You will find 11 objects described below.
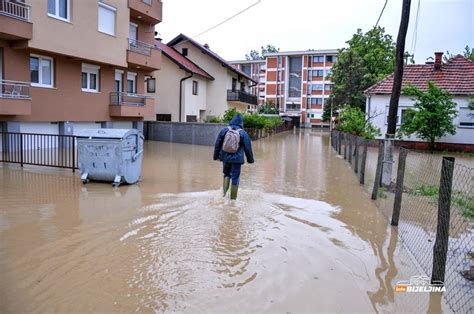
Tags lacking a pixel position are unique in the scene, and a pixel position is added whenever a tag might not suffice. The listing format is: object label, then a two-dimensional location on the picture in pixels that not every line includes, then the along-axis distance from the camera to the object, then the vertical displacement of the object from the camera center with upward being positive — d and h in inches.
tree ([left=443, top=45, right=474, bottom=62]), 2395.4 +435.0
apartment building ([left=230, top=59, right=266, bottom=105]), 3479.3 +403.4
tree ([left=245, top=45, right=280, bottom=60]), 4315.9 +689.0
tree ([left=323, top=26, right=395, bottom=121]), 1641.2 +220.1
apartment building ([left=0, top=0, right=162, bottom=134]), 621.6 +85.3
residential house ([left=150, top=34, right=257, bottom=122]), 1326.3 +105.6
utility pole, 446.9 +30.2
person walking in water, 329.7 -26.5
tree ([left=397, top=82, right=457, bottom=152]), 967.6 +24.6
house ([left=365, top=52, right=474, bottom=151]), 1077.8 +83.9
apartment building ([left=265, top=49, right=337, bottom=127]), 2977.4 +259.7
